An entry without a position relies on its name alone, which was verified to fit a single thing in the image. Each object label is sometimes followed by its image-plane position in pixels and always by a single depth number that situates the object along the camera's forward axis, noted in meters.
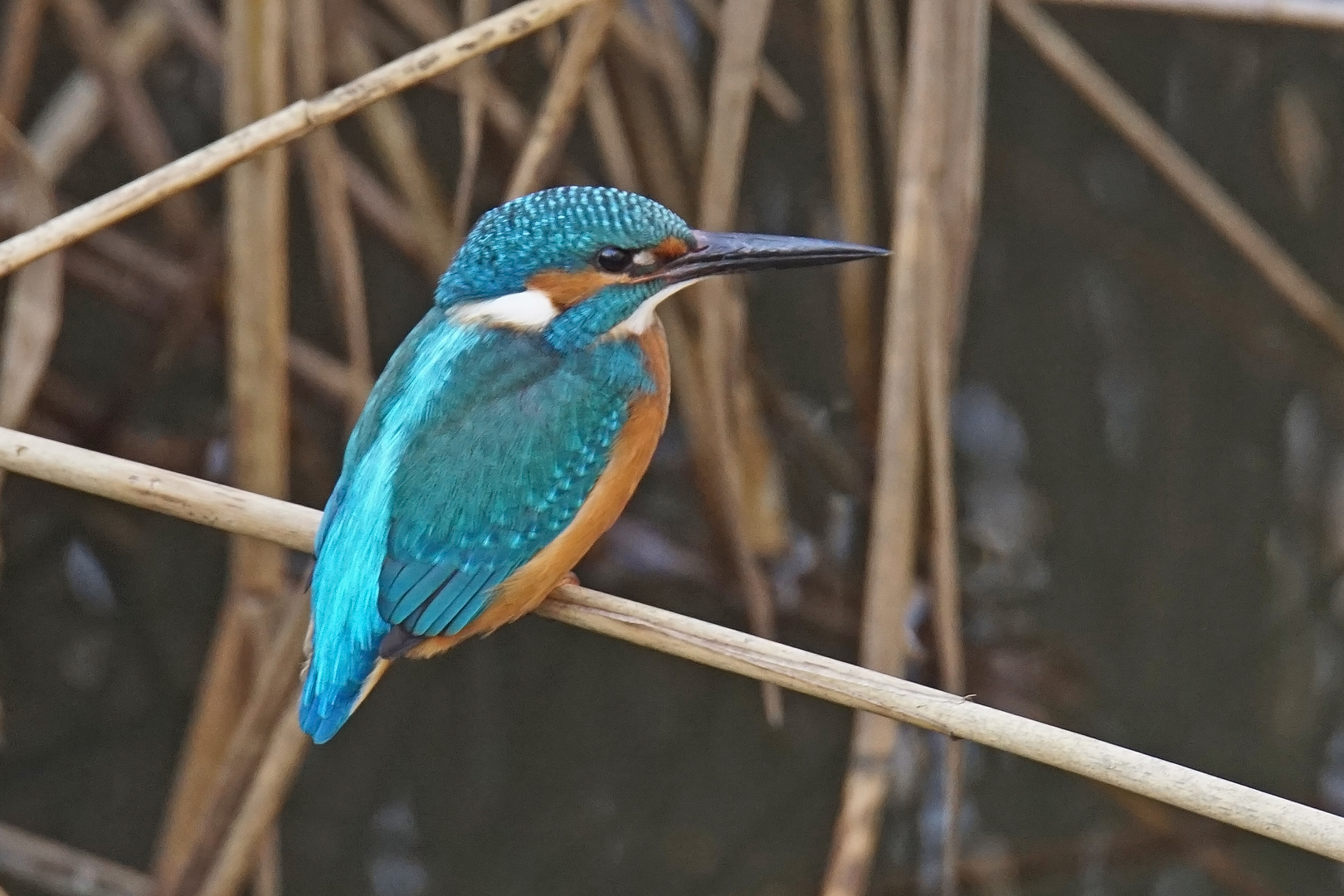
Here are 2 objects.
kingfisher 3.65
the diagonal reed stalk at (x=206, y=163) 3.40
